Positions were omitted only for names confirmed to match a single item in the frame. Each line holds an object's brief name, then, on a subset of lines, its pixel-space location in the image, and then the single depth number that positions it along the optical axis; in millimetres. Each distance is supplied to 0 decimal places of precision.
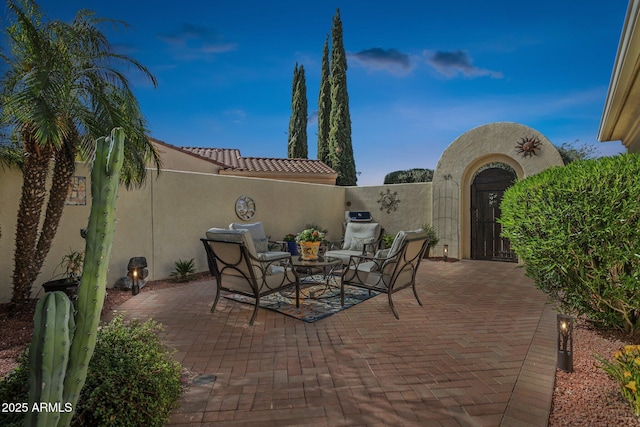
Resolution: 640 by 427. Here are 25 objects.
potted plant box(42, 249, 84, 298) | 4191
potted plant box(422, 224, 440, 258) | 9164
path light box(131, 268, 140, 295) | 5441
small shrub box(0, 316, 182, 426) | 1670
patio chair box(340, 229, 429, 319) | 4270
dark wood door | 8742
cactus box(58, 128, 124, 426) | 1377
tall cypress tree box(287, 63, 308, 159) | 21453
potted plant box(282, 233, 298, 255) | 7575
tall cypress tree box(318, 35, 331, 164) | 18891
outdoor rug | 4316
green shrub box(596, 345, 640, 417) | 2031
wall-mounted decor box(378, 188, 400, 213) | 10125
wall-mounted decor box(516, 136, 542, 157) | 7887
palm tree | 3549
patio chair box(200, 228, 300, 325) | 3980
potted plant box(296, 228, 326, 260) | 5285
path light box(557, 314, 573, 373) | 2691
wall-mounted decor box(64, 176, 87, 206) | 5161
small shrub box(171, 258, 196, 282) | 6391
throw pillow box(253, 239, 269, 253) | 6852
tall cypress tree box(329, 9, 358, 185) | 17234
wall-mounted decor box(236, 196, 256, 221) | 7762
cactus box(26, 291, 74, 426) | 1240
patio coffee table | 5027
